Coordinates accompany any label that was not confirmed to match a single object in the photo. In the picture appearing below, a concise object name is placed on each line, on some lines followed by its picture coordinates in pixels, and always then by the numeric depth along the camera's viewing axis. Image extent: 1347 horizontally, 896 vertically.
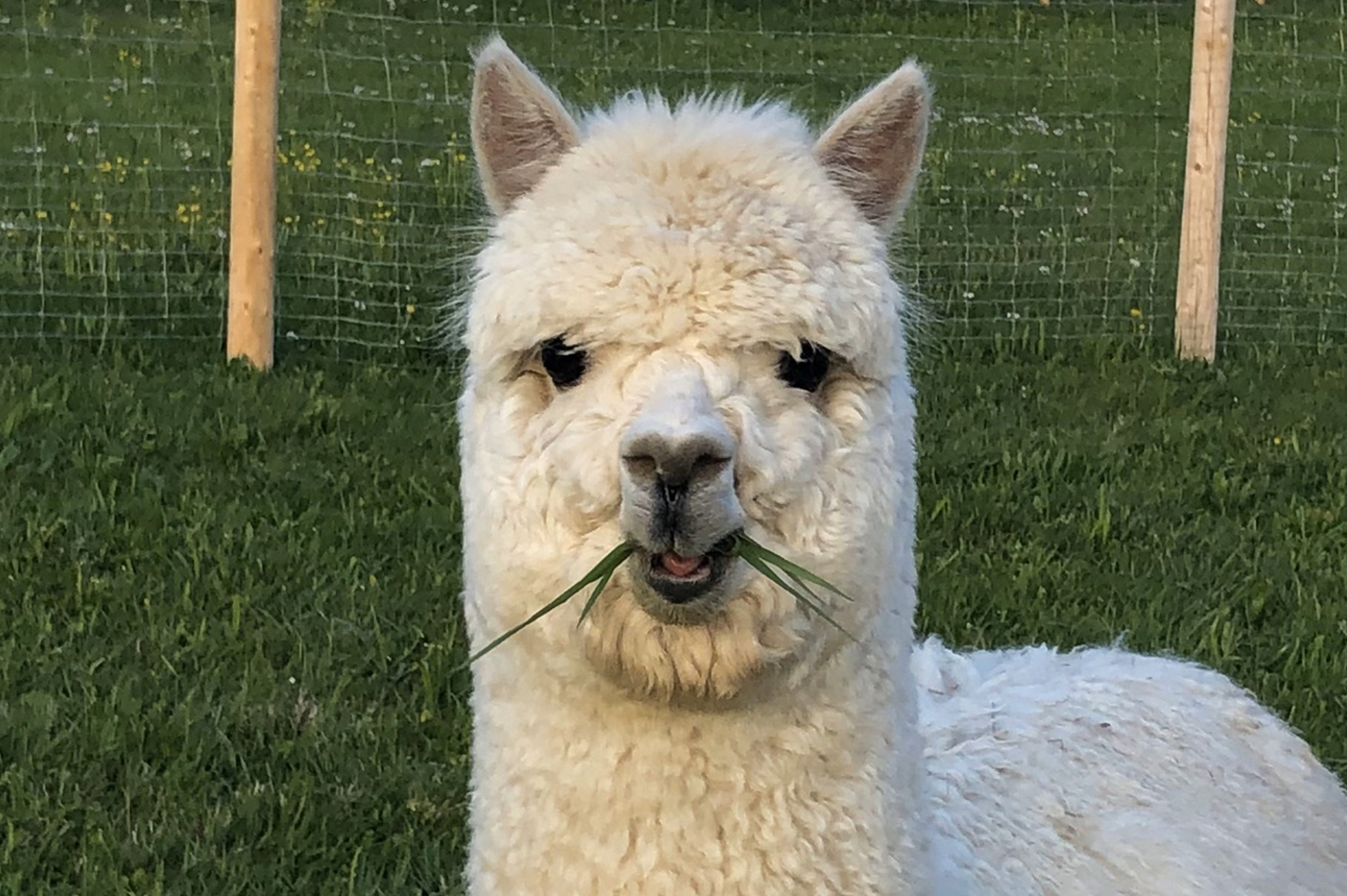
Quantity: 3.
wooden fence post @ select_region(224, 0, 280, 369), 6.68
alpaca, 1.94
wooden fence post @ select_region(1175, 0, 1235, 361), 7.59
